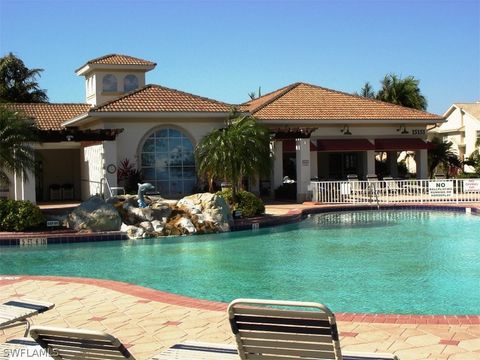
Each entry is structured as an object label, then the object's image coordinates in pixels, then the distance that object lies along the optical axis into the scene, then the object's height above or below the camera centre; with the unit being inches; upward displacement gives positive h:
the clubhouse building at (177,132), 1149.3 +93.3
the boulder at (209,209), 809.5 -36.2
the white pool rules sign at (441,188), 1081.9 -22.5
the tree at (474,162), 1517.7 +29.6
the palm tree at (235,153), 938.7 +40.8
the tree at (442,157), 1534.2 +43.4
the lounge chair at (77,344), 169.8 -44.1
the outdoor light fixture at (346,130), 1373.0 +102.9
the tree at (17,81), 2021.0 +340.8
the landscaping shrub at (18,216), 767.7 -36.4
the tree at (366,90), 2454.5 +337.3
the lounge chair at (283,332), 169.8 -42.2
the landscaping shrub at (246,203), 912.9 -34.3
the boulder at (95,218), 779.4 -42.0
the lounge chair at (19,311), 240.5 -49.1
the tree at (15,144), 804.0 +53.9
